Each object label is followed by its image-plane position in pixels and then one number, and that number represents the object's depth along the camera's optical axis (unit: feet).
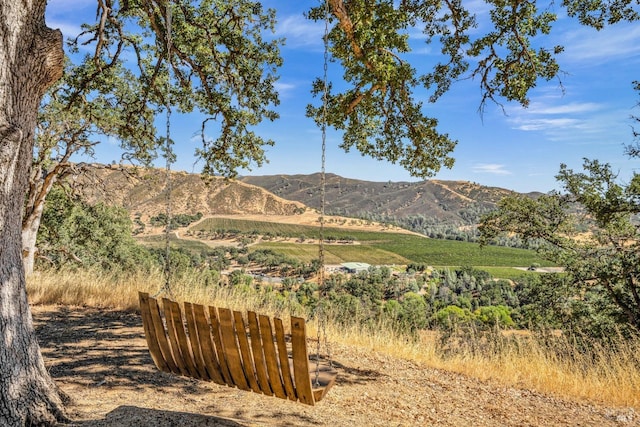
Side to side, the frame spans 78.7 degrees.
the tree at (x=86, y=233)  49.47
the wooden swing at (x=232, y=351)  9.17
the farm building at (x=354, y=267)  236.94
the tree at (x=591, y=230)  29.29
